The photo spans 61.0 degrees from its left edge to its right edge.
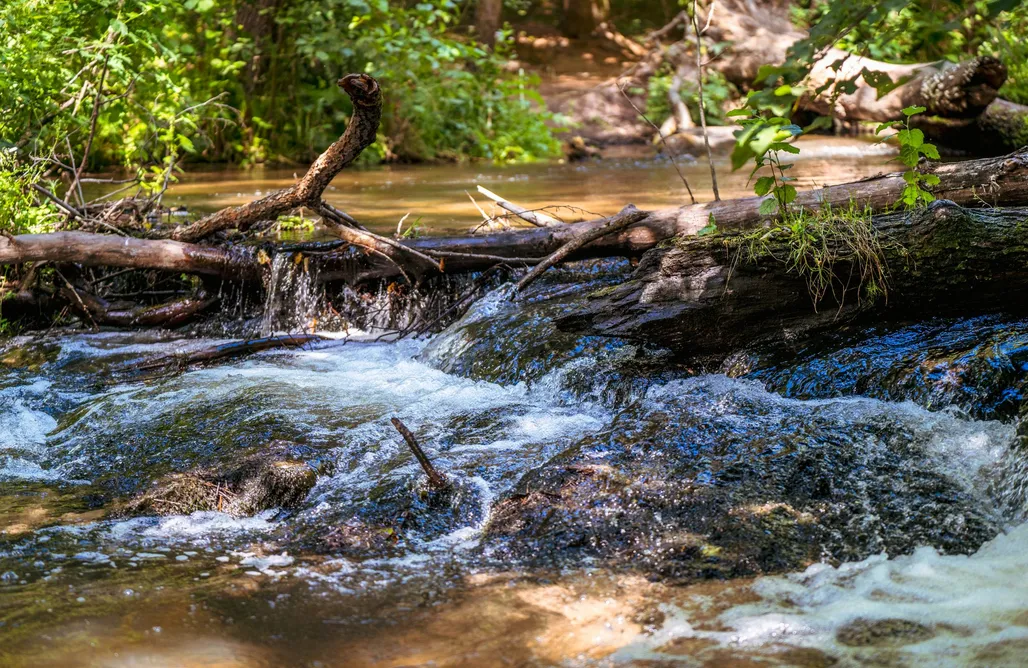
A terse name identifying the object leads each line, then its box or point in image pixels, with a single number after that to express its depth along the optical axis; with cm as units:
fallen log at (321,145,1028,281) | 514
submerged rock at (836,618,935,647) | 249
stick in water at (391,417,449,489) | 348
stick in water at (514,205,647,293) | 572
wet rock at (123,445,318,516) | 356
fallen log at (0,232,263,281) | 598
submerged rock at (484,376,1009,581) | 304
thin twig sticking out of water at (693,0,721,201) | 582
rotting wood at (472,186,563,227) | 667
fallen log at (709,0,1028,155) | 1026
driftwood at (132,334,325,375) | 546
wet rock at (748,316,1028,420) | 379
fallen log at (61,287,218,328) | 648
